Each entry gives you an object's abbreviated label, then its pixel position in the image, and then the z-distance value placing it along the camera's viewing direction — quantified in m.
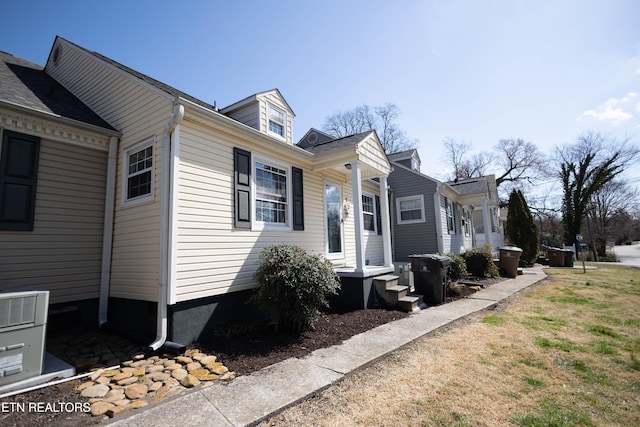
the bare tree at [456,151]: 32.97
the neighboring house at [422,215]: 12.02
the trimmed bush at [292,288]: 4.48
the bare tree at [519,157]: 28.73
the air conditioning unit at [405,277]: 7.48
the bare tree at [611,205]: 28.34
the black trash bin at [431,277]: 6.97
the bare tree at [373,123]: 27.56
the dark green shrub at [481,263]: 10.73
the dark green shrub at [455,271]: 8.54
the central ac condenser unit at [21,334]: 3.02
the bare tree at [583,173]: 24.28
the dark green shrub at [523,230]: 15.53
